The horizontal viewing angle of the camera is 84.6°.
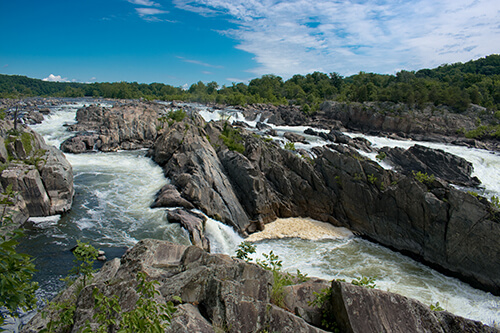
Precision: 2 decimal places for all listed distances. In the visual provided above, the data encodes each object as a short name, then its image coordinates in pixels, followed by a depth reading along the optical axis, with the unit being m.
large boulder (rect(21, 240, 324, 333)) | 5.32
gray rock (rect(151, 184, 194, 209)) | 17.17
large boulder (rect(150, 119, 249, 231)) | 17.69
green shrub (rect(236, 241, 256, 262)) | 9.38
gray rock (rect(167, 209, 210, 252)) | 14.65
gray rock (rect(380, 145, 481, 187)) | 29.99
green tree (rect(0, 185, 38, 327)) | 3.29
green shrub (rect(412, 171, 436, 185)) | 18.30
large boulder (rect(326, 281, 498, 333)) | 5.75
